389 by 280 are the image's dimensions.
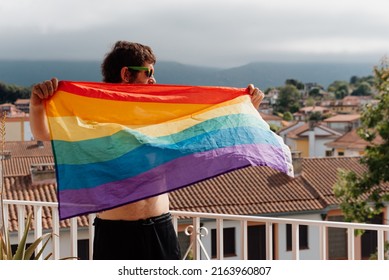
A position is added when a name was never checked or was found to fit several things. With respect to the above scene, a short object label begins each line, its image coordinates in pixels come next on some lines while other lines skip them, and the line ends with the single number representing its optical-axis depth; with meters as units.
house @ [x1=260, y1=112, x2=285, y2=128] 41.36
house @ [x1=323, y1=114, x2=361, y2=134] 41.88
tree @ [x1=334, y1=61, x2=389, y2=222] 14.13
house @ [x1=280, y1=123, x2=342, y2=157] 38.44
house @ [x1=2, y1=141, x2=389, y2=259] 19.22
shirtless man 2.11
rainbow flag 2.04
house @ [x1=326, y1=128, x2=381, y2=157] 35.78
